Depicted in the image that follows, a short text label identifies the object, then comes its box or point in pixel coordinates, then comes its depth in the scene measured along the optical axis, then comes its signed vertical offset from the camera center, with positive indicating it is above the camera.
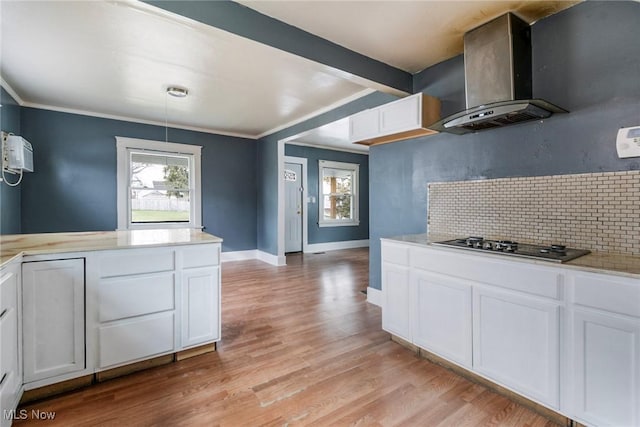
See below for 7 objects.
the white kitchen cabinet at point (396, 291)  2.35 -0.63
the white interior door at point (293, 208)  6.82 +0.15
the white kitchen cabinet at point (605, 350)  1.32 -0.64
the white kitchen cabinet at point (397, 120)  2.66 +0.90
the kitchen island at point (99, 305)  1.68 -0.58
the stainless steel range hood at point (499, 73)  2.11 +1.04
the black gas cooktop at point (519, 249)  1.67 -0.23
